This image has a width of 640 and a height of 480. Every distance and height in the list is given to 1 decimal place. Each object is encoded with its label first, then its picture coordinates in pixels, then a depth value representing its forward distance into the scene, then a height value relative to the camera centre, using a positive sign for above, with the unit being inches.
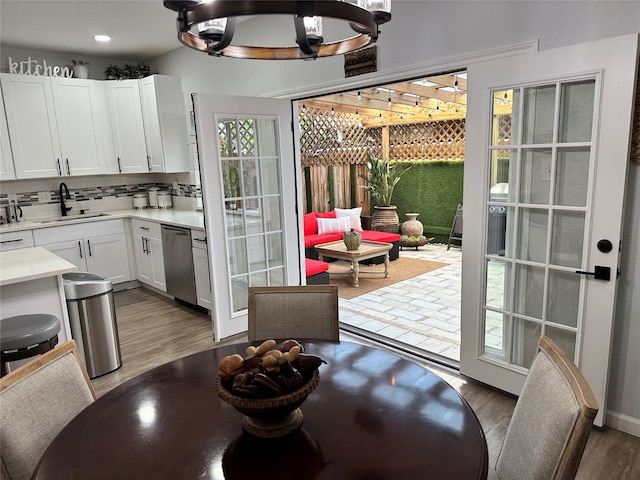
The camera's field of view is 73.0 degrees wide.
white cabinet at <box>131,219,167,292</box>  177.2 -32.4
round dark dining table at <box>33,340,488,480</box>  40.6 -27.6
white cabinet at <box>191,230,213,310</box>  150.8 -33.3
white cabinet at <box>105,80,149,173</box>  190.9 +22.4
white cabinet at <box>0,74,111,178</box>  170.6 +22.2
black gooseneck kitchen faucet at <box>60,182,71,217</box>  193.6 -10.8
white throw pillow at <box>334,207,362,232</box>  258.4 -28.9
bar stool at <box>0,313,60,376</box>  87.0 -31.6
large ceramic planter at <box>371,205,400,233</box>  288.4 -35.9
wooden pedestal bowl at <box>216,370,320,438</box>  41.3 -23.0
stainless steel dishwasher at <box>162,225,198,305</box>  159.0 -33.6
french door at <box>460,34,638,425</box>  78.9 -9.2
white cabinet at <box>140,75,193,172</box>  184.7 +22.7
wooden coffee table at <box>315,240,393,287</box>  199.6 -39.7
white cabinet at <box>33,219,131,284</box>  171.6 -27.8
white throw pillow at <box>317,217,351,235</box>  244.7 -32.3
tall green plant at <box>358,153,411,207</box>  293.6 -10.1
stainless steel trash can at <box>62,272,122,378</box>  114.3 -38.2
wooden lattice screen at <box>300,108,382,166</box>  273.7 +19.7
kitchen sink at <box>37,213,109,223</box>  183.7 -17.0
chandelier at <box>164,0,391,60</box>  41.9 +16.9
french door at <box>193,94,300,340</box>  127.6 -8.2
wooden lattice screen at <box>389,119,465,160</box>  290.2 +16.6
